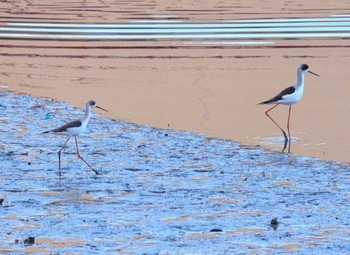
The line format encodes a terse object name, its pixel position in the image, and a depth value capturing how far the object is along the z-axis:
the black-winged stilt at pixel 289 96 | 33.66
